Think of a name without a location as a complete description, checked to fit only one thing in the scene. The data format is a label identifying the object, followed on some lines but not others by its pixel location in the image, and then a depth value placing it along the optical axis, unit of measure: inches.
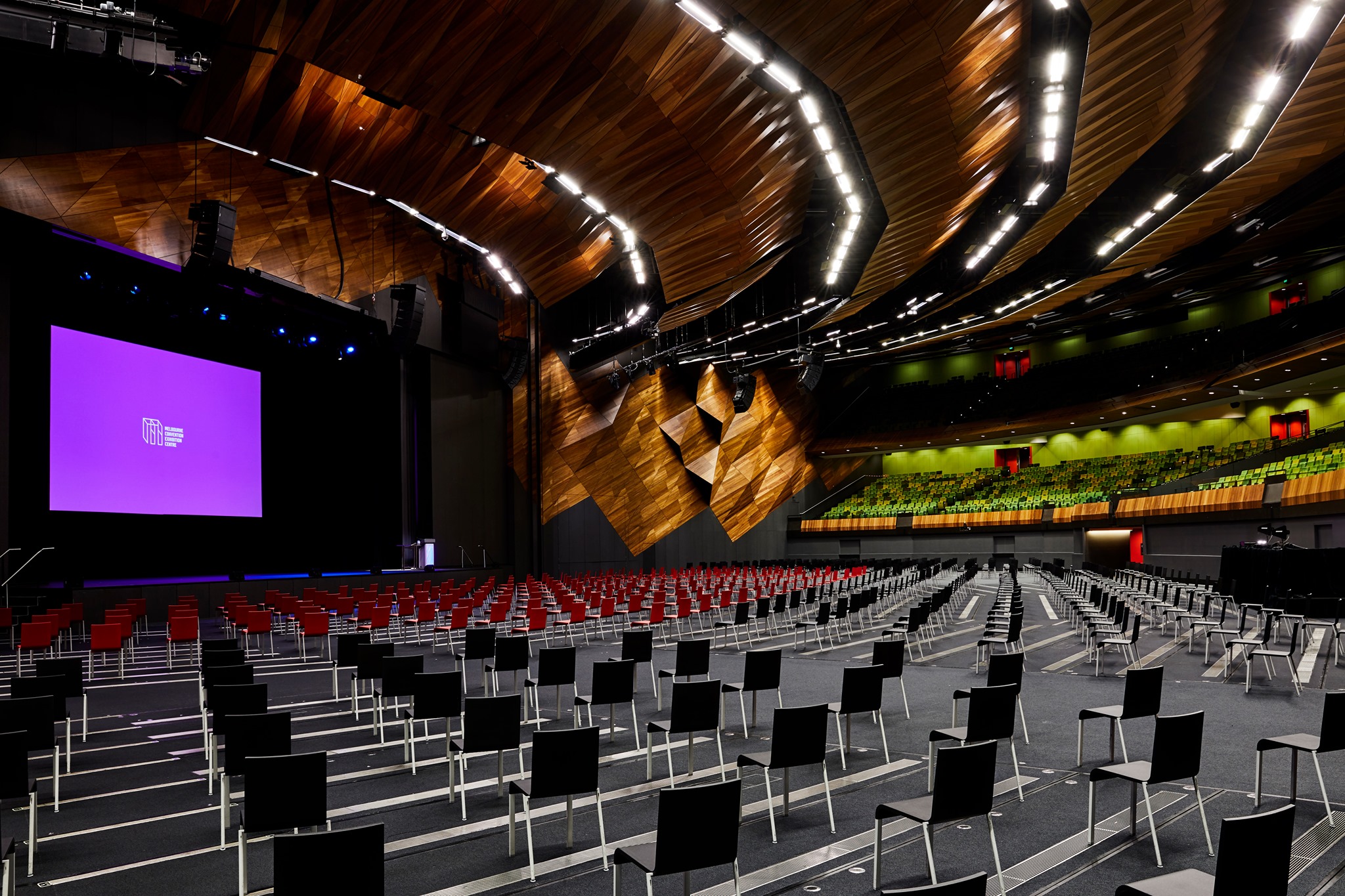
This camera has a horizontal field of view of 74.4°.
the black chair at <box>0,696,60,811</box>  211.6
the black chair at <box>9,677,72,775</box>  252.8
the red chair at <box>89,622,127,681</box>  400.8
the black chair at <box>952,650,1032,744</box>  258.8
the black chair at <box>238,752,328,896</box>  156.9
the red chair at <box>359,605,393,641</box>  504.1
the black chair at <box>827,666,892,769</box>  242.2
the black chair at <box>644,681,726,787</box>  222.4
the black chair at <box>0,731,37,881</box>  175.0
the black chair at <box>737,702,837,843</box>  188.9
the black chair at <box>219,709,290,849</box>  196.4
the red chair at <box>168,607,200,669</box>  451.5
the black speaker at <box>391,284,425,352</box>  693.3
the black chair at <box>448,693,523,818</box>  207.5
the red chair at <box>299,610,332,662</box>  465.7
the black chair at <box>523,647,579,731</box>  294.2
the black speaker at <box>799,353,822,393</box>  1006.4
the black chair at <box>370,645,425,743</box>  264.2
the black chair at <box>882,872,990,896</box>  89.2
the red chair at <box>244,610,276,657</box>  469.7
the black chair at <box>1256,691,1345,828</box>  187.2
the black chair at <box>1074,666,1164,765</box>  224.2
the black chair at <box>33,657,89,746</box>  273.7
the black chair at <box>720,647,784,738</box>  280.8
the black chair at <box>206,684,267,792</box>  238.4
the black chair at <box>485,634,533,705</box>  324.2
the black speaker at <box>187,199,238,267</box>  496.7
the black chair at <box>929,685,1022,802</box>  206.4
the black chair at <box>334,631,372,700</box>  341.7
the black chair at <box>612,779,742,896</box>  135.2
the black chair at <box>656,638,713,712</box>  318.0
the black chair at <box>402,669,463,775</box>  243.8
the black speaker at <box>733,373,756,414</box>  1026.7
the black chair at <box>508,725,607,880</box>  172.1
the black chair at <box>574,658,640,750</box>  267.4
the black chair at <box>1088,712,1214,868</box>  170.9
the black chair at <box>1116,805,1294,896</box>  106.3
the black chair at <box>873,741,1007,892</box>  152.6
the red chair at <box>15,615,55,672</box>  394.0
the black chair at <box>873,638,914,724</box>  297.0
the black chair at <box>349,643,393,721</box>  313.1
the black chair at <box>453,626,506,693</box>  354.6
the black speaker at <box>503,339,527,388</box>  974.4
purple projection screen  617.9
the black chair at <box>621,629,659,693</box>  336.2
